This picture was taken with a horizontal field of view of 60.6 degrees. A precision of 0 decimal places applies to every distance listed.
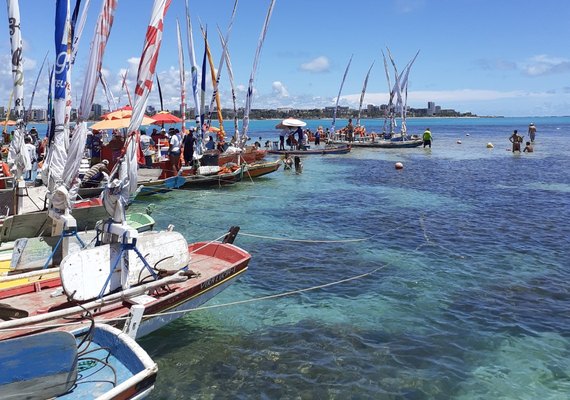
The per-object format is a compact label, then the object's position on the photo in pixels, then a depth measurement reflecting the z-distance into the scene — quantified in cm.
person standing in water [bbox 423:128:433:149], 6006
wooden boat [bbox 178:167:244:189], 2647
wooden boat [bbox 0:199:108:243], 1346
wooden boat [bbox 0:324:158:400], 608
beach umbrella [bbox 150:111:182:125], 2998
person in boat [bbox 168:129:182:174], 2559
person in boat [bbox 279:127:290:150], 5222
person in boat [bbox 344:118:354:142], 5997
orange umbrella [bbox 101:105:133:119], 2495
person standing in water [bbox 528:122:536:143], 6205
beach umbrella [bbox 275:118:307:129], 4947
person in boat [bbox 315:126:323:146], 6366
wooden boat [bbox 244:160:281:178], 3028
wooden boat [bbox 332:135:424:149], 5753
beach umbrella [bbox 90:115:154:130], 2312
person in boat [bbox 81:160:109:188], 923
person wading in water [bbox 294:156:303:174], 3616
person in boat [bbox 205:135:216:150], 3202
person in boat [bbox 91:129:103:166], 2529
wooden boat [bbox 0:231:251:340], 754
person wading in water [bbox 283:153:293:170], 3747
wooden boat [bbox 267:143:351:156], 4916
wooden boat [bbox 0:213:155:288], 1087
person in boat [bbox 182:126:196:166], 2766
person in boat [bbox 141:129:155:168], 2738
